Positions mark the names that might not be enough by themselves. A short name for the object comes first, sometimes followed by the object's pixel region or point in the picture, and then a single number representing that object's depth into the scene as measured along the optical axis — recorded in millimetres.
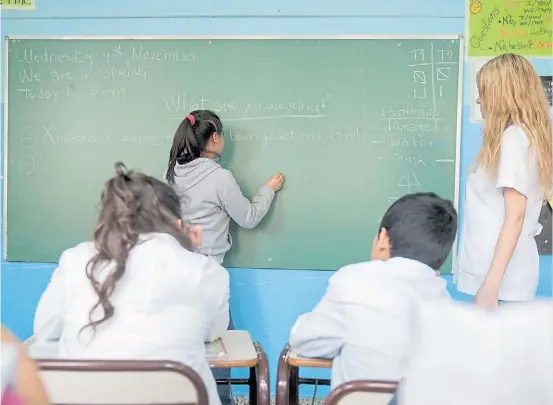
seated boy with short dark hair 1675
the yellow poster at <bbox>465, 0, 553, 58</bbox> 3205
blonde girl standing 2170
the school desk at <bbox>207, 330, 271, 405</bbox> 1917
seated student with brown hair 1620
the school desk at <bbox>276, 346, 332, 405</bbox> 1917
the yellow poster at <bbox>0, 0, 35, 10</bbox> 3402
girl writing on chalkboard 3074
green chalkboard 3248
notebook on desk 1956
